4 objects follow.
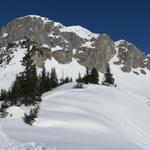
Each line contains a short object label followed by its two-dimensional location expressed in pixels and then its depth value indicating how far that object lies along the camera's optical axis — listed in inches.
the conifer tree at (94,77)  2084.5
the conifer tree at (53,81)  2019.8
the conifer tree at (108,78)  2300.1
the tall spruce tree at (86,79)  2105.3
